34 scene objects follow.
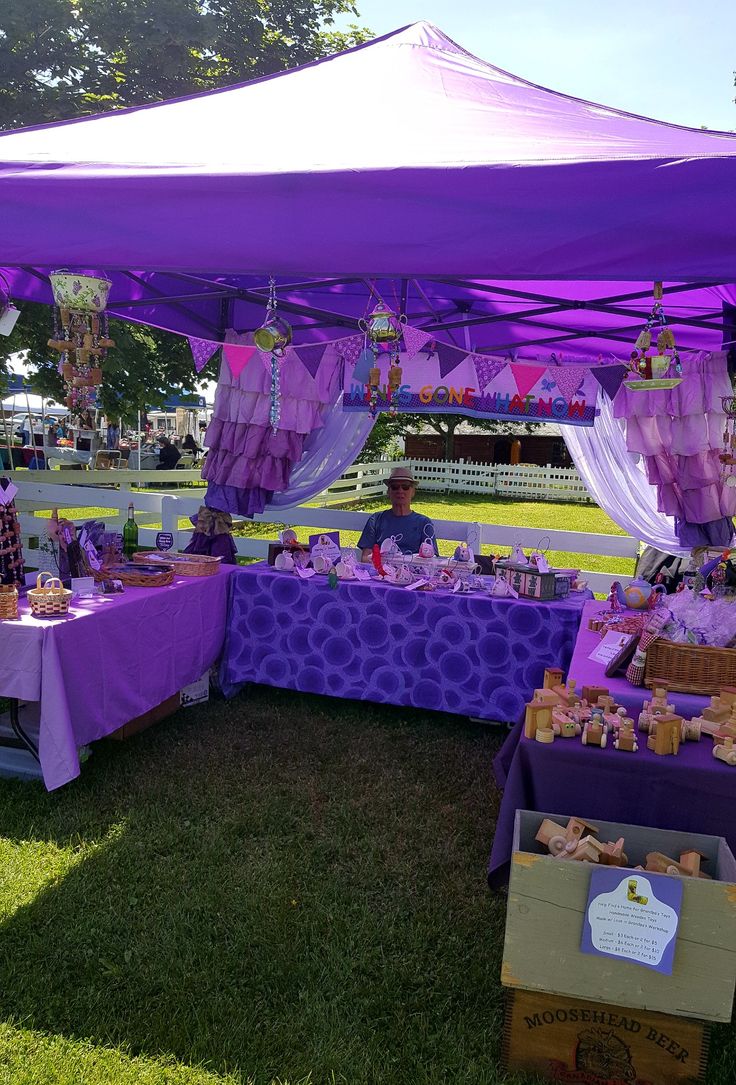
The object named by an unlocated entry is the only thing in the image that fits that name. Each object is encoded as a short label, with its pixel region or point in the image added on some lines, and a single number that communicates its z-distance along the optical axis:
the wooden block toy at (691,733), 2.16
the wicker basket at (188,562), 3.96
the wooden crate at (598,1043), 1.65
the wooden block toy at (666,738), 2.07
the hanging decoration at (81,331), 2.86
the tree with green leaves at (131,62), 7.12
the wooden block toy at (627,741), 2.07
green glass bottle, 4.16
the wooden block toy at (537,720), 2.15
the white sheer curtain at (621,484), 5.21
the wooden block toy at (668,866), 1.73
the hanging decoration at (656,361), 2.57
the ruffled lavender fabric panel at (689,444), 4.58
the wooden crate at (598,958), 1.58
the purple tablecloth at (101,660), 2.80
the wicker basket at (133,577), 3.54
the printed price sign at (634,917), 1.59
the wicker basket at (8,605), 2.90
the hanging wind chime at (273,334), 3.05
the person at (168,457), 15.04
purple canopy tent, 1.80
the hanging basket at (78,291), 2.84
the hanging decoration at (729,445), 3.95
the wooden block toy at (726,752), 2.03
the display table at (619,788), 2.02
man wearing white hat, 4.91
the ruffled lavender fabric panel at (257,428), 5.06
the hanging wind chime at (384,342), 3.12
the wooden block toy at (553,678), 2.52
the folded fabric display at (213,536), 5.20
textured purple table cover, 3.78
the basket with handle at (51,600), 2.94
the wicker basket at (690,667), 2.41
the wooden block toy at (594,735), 2.10
